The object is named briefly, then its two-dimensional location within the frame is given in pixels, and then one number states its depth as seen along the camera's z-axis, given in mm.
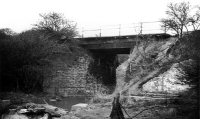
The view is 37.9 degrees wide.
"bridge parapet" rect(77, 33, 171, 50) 27961
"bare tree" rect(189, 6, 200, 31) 21666
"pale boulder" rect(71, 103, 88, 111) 17922
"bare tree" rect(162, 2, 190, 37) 24653
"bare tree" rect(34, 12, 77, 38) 33344
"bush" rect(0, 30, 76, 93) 26844
